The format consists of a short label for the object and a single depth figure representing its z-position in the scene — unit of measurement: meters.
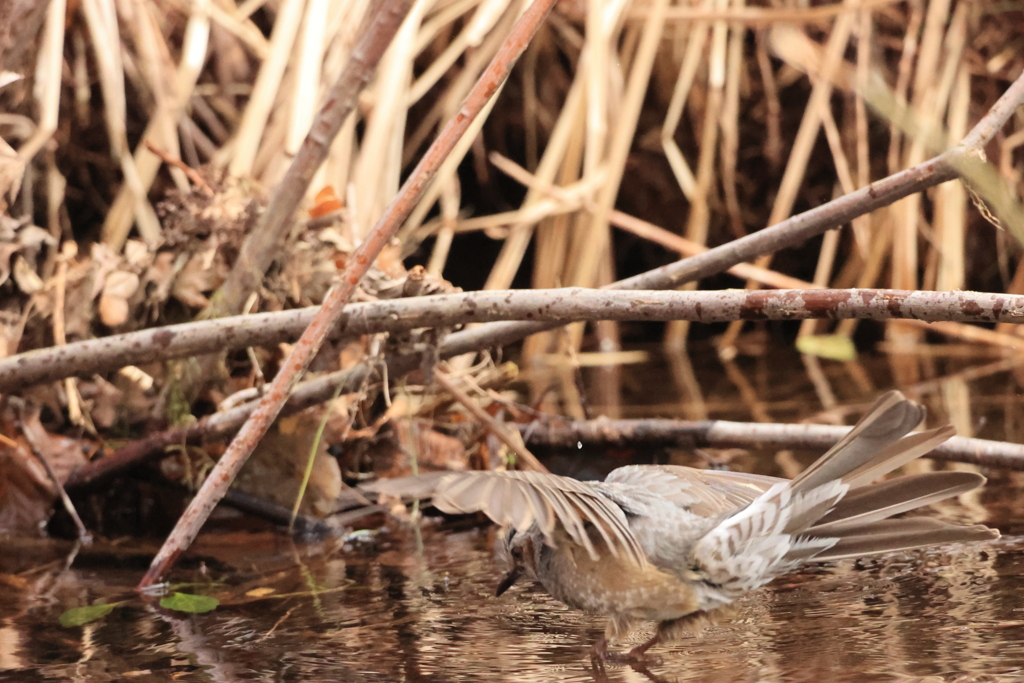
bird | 9.30
